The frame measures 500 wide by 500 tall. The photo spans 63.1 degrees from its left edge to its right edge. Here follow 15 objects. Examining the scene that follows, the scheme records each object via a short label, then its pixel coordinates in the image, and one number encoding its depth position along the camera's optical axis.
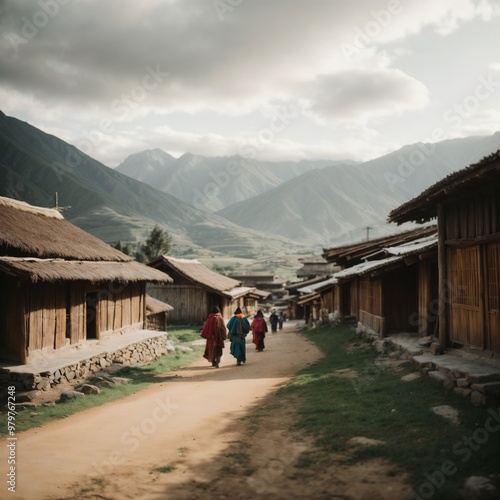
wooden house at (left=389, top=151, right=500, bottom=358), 7.86
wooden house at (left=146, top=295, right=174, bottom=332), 24.03
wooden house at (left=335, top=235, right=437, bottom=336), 12.74
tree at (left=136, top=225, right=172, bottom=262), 49.94
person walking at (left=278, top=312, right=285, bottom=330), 33.07
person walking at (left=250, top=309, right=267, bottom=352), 18.00
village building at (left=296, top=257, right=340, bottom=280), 54.25
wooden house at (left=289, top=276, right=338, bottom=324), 25.04
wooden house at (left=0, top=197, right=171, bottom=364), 11.20
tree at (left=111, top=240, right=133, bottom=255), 43.24
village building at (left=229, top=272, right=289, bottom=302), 66.00
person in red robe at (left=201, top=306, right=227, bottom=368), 14.46
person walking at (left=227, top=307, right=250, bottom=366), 14.77
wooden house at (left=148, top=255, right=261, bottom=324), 30.77
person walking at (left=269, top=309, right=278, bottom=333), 30.93
